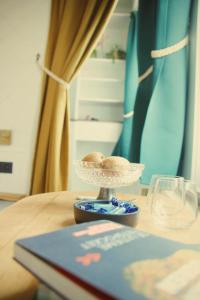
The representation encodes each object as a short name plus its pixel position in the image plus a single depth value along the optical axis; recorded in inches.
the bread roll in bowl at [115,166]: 30.2
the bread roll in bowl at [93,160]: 31.6
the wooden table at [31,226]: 15.3
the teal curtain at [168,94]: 52.4
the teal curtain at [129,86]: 84.0
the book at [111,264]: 11.1
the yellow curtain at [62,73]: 73.9
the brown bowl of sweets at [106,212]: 24.0
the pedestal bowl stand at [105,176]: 30.3
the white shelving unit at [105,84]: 97.2
